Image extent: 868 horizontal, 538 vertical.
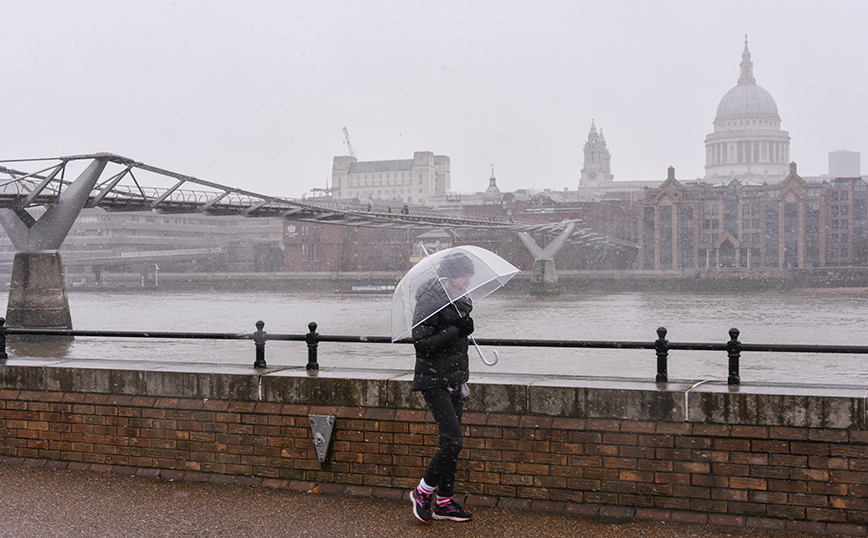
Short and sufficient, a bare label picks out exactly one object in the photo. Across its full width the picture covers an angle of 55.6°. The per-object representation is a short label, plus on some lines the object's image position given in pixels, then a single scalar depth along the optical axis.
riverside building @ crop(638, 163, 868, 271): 81.19
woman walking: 4.95
